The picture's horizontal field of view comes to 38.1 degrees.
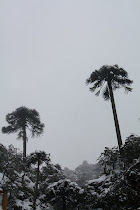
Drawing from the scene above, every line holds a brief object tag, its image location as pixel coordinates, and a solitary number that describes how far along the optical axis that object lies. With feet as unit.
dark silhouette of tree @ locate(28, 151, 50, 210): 49.24
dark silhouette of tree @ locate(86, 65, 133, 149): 57.88
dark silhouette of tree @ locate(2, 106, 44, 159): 76.95
